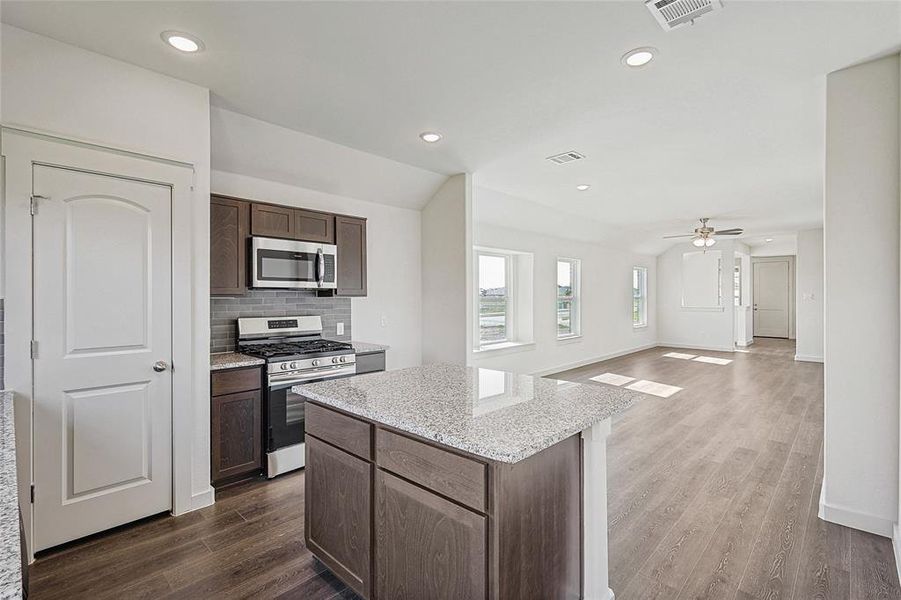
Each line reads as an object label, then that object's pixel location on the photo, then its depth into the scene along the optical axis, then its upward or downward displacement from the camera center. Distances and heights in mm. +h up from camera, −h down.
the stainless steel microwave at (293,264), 3488 +302
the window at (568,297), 7566 +42
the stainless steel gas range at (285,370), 3225 -541
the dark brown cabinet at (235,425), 2982 -863
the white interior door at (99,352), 2287 -283
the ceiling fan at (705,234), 7164 +1065
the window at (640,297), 10031 +51
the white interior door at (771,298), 12312 +22
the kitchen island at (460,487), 1400 -687
